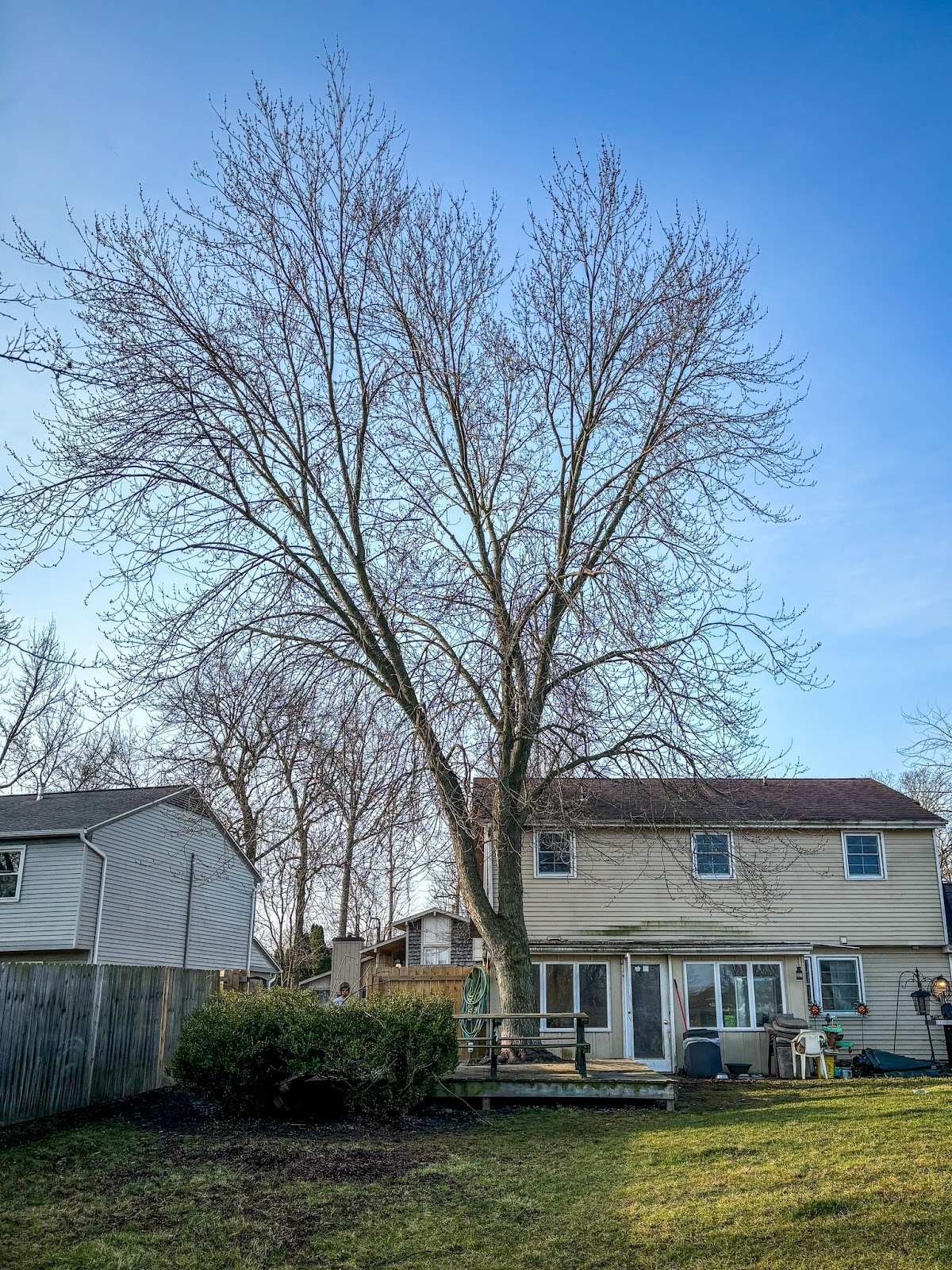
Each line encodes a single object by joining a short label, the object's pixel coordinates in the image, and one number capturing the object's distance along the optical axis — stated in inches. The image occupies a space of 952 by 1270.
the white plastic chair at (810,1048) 740.0
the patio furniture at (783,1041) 780.6
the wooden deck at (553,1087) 498.3
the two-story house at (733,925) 834.2
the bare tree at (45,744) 1249.4
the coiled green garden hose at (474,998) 618.8
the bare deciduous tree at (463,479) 523.2
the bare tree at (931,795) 1492.9
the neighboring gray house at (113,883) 865.5
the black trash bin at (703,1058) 760.3
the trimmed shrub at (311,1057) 437.7
